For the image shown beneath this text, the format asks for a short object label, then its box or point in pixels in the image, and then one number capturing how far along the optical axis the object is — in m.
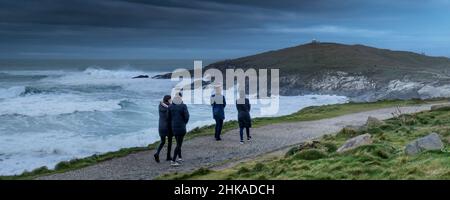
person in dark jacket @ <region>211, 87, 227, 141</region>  18.50
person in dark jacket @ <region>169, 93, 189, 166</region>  14.20
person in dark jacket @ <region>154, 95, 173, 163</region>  14.66
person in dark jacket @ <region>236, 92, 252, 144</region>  18.48
